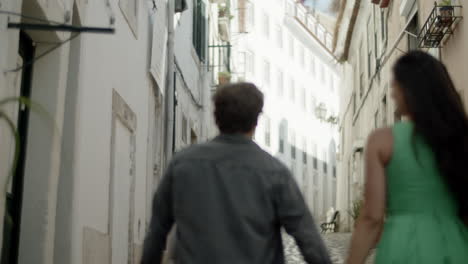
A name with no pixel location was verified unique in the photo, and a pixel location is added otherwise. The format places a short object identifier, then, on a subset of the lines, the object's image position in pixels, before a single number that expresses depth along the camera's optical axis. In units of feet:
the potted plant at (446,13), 34.81
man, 10.82
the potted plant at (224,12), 75.41
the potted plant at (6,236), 18.32
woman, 9.48
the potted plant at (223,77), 67.21
